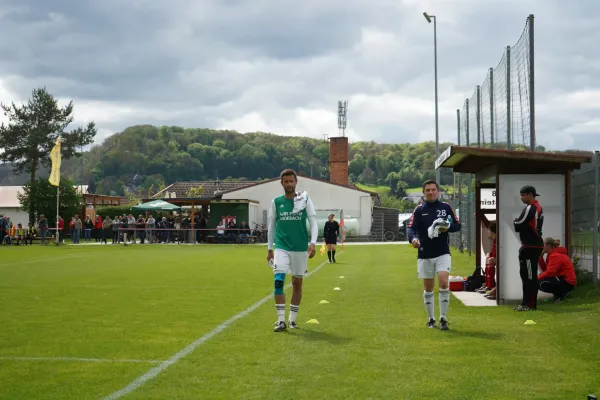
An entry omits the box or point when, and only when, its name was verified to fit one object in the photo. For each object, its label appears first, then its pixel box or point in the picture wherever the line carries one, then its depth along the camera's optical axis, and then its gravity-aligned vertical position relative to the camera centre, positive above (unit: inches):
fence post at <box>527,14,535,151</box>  672.4 +119.7
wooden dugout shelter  538.6 +16.9
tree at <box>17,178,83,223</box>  2397.9 +83.8
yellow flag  1878.7 +144.9
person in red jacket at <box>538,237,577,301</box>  523.5 -28.7
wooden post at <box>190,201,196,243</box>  2119.5 -18.5
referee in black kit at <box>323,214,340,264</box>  1123.9 -11.7
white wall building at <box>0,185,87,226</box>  2933.1 +64.1
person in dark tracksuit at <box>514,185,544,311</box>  480.1 -8.7
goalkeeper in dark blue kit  416.8 -5.3
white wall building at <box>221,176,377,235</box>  2444.6 +98.9
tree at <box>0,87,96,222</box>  3021.7 +354.2
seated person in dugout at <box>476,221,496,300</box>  596.3 -29.3
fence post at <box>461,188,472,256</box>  1239.1 +14.3
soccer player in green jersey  415.8 -3.9
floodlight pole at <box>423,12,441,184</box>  1808.8 +386.5
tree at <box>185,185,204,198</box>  3216.0 +149.4
